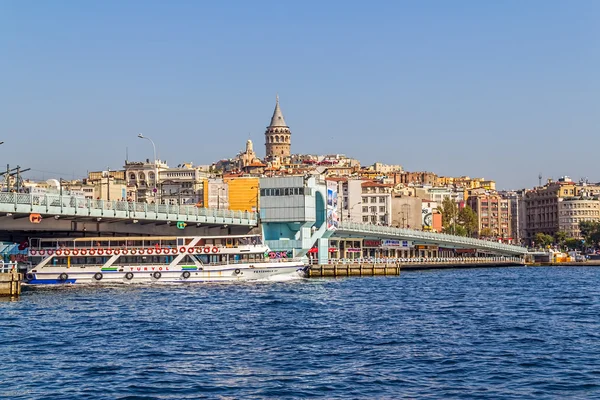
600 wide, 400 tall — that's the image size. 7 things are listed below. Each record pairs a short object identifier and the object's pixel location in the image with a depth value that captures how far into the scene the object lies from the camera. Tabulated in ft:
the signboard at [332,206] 368.68
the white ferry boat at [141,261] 281.95
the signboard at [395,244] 548.72
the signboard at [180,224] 303.13
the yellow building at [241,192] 460.96
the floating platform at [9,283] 225.97
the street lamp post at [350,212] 624.30
